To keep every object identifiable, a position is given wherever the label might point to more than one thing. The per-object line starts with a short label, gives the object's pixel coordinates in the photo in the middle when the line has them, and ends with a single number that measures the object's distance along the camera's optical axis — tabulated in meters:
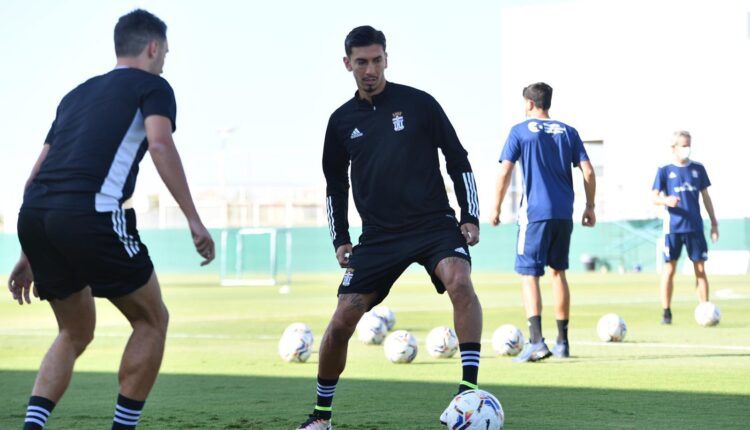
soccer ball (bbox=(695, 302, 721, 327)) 16.30
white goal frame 36.41
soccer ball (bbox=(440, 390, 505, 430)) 6.88
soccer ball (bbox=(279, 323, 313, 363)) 12.03
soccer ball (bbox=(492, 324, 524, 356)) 12.28
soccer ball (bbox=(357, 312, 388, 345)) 14.01
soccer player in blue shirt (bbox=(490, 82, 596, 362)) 11.80
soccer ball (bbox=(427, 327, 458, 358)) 12.23
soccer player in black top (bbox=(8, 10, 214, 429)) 6.07
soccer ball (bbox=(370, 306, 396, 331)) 14.60
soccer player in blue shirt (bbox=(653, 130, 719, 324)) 16.73
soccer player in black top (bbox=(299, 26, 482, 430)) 7.54
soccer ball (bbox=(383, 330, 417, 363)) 11.72
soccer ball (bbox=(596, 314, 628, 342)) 13.91
